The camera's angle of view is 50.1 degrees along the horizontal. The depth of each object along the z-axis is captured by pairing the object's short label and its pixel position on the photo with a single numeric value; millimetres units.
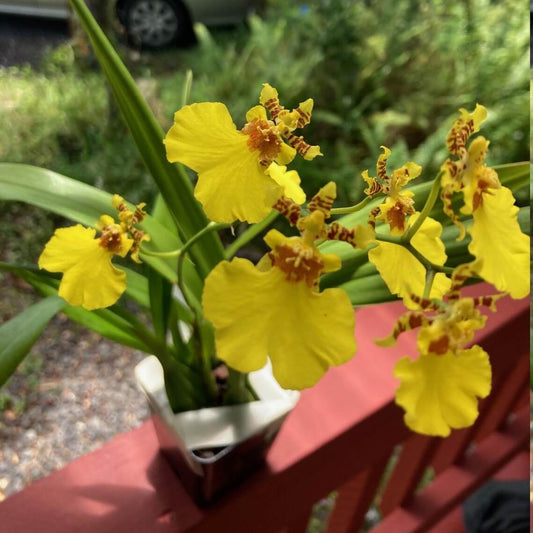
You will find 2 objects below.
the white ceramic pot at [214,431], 493
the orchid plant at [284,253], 294
